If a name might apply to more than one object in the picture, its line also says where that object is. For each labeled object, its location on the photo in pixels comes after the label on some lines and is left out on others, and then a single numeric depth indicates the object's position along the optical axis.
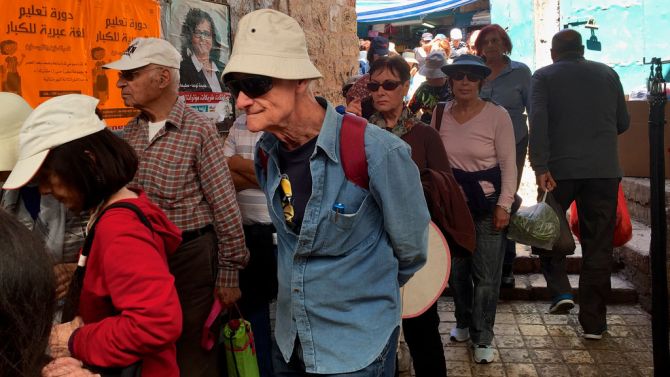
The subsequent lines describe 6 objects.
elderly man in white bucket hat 2.14
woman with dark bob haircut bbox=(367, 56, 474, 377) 3.37
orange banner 3.16
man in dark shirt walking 4.96
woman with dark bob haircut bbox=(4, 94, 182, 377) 2.01
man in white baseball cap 3.12
